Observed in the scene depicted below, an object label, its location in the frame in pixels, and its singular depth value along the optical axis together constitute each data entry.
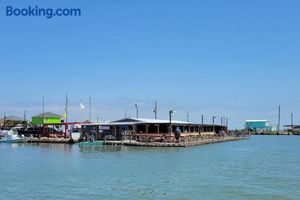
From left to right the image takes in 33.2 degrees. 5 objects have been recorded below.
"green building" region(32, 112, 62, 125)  91.62
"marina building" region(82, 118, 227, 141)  57.98
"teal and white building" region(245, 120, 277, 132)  158.38
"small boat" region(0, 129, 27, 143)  67.69
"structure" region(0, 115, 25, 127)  108.29
